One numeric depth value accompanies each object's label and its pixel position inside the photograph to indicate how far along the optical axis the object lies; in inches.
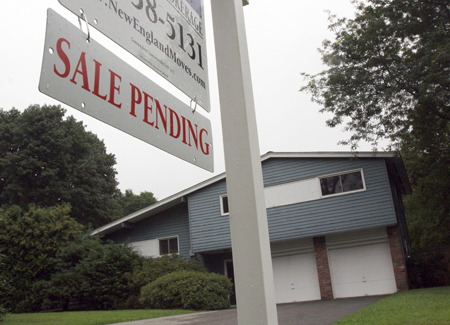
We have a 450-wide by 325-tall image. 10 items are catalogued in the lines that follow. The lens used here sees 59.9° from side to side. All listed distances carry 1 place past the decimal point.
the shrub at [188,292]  514.3
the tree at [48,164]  1162.0
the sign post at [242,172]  57.7
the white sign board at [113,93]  49.8
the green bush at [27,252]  657.6
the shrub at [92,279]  628.4
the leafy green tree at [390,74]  567.2
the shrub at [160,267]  627.8
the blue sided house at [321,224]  646.5
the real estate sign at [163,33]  58.7
